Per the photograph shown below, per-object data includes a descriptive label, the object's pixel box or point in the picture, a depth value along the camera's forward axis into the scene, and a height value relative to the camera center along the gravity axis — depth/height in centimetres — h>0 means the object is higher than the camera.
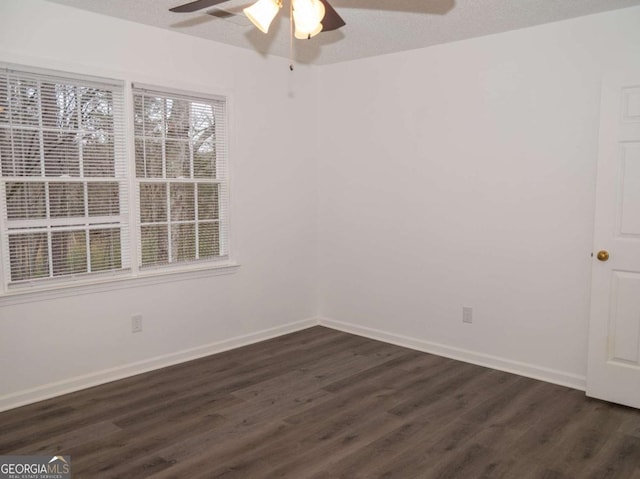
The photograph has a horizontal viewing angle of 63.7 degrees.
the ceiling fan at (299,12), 206 +74
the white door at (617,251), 321 -37
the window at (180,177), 387 +13
